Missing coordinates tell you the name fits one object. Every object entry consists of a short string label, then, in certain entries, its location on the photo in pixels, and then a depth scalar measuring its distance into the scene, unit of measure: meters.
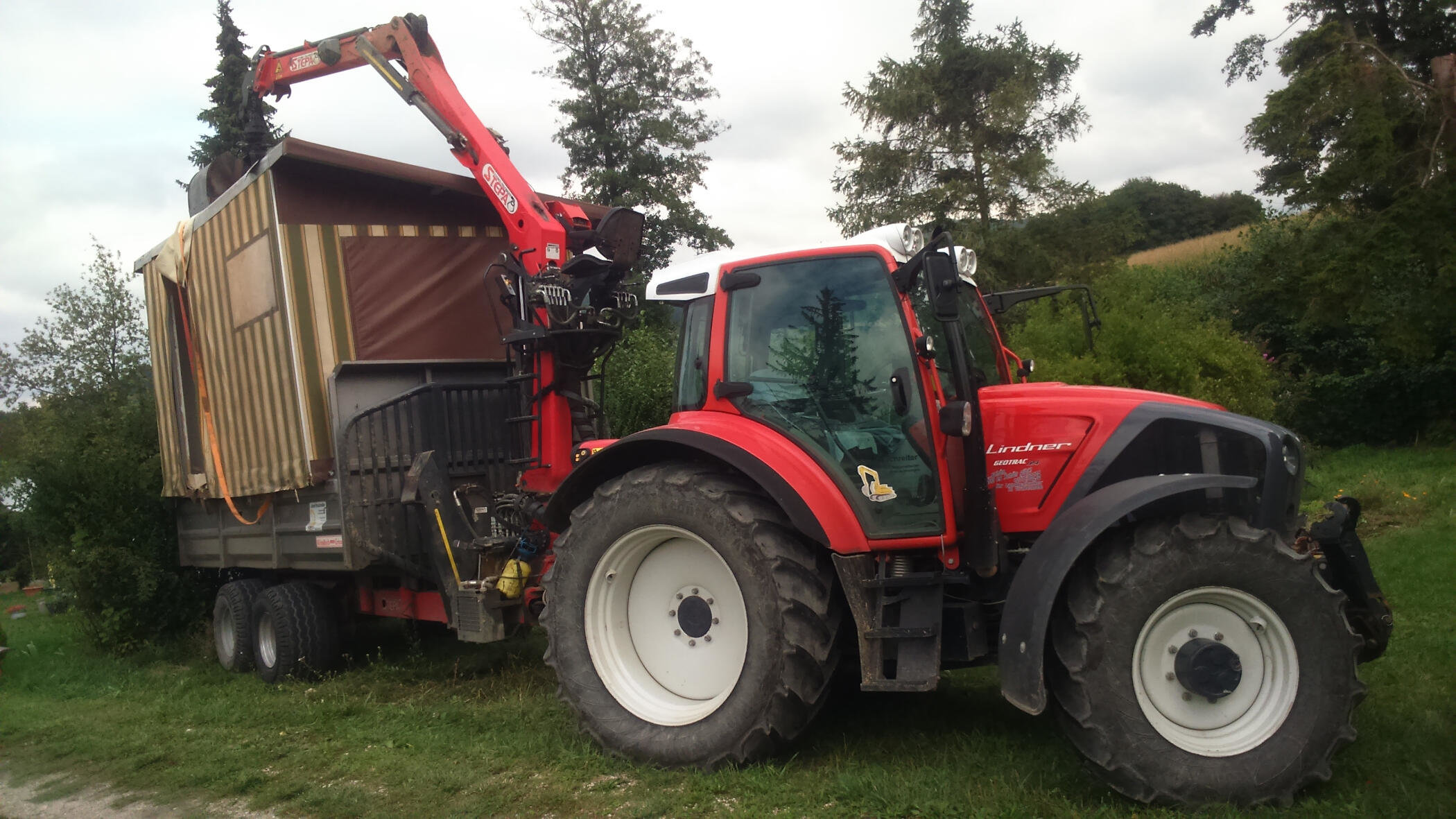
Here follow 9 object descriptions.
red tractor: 3.86
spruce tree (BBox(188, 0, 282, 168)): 24.76
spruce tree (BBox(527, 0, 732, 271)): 27.70
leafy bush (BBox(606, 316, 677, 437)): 12.03
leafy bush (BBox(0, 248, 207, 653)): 9.40
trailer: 6.80
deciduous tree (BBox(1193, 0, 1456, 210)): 13.57
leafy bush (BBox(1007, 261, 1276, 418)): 12.30
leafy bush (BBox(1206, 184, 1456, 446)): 13.67
